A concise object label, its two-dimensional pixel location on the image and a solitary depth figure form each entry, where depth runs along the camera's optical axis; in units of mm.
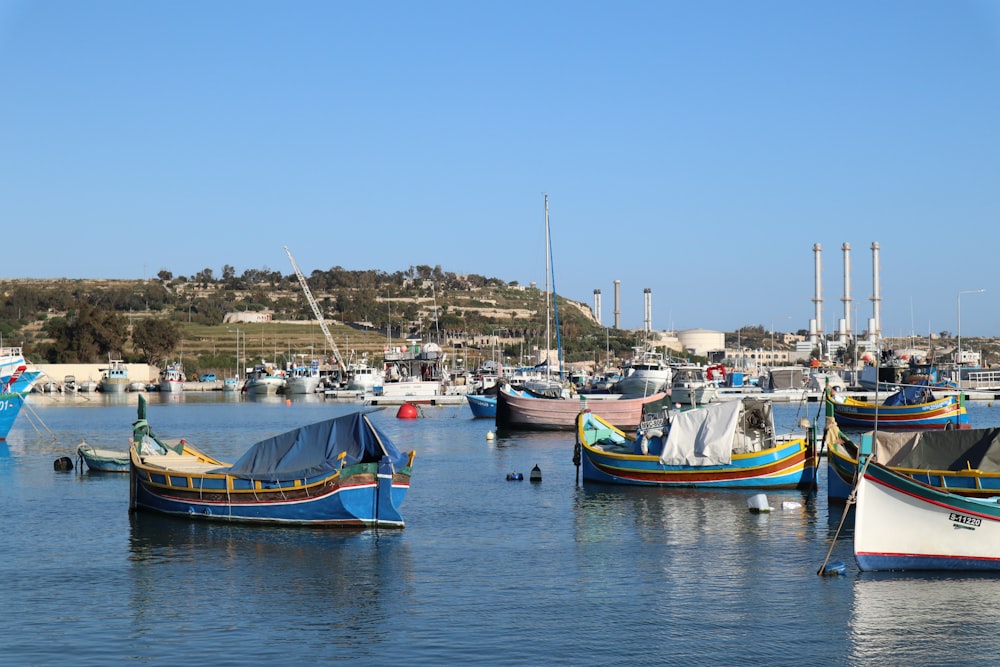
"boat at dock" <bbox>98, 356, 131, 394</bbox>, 148250
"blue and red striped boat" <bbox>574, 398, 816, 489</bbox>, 39125
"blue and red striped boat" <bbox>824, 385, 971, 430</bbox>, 62125
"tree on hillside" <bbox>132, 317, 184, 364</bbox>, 178500
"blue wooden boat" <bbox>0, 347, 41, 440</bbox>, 73706
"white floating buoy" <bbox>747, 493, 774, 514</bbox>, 34688
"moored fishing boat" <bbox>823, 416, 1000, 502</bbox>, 30406
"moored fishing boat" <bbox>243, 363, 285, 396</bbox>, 144875
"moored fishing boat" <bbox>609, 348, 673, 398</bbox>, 97812
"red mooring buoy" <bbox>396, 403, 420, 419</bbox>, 89688
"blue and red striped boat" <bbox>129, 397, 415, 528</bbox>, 30891
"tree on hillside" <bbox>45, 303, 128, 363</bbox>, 170875
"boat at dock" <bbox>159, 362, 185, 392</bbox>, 149125
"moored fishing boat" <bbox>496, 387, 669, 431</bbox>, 68562
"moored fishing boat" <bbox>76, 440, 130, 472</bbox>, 47906
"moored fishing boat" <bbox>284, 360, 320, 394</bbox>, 138875
